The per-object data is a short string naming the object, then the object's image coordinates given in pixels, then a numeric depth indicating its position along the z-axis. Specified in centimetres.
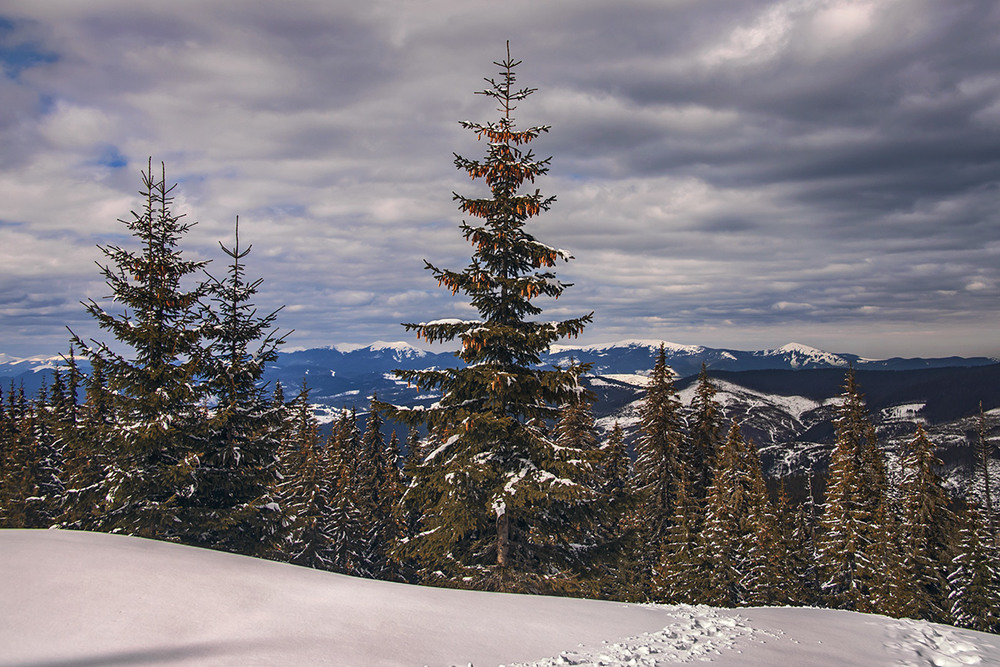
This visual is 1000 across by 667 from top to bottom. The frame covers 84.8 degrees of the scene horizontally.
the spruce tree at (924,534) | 2819
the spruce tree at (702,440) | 3008
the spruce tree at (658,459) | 2906
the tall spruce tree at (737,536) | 2741
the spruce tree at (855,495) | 3103
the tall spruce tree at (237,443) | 1529
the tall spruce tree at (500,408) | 1275
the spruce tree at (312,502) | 3459
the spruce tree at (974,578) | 2934
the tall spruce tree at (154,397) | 1429
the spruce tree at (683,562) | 2786
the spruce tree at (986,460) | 3397
